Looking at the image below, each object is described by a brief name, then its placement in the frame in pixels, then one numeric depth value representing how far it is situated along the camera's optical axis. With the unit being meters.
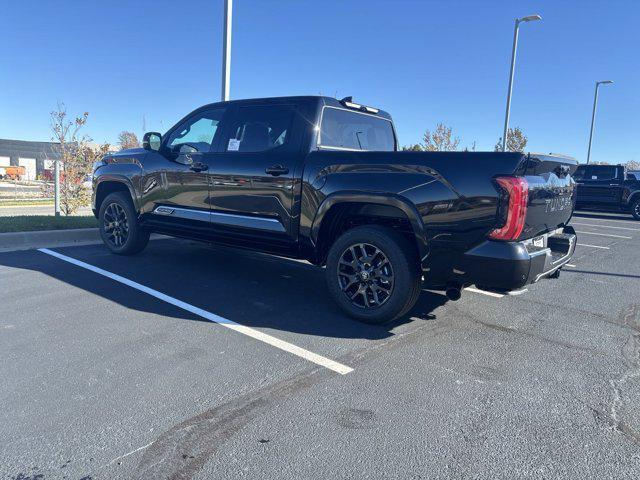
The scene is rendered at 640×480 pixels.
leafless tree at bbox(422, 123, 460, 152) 24.23
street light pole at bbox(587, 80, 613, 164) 26.11
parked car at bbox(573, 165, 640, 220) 16.38
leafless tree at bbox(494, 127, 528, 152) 25.06
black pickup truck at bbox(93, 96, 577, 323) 3.54
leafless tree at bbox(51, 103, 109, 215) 13.07
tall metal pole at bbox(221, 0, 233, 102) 8.85
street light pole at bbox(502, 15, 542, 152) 15.97
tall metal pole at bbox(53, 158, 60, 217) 9.93
